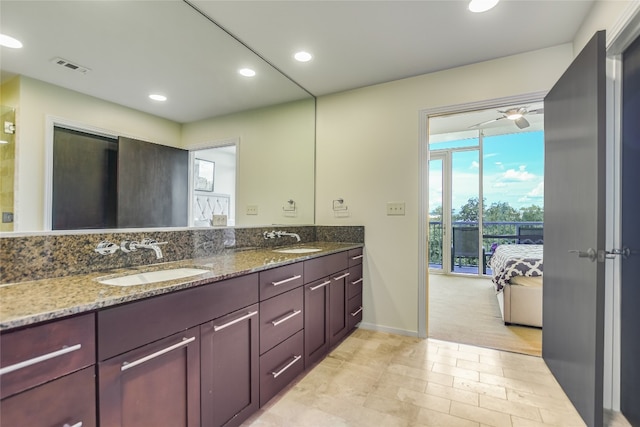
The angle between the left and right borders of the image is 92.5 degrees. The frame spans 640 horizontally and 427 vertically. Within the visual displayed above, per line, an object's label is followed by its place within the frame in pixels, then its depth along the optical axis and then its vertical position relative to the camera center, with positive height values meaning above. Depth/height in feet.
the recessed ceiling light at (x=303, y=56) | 8.03 +4.19
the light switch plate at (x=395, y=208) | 9.38 +0.20
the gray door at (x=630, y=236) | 5.07 -0.32
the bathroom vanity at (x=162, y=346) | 2.74 -1.62
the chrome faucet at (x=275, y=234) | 8.64 -0.63
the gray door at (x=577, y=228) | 4.86 -0.21
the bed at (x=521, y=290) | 9.75 -2.39
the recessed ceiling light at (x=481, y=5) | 6.03 +4.22
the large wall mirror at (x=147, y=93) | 4.05 +2.22
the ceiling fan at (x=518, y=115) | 11.37 +3.96
